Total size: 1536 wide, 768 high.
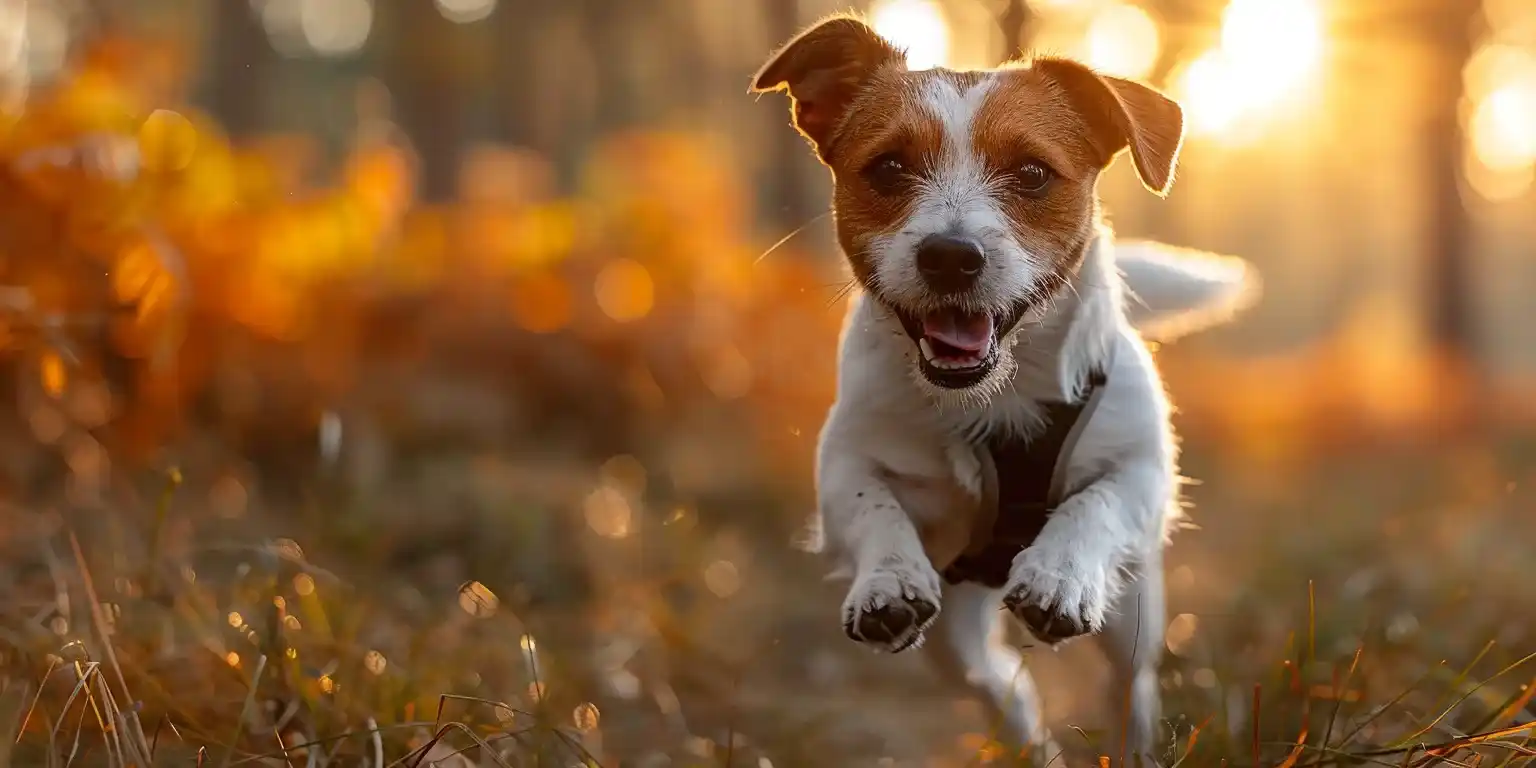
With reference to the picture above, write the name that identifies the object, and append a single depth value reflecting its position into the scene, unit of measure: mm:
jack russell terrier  2846
